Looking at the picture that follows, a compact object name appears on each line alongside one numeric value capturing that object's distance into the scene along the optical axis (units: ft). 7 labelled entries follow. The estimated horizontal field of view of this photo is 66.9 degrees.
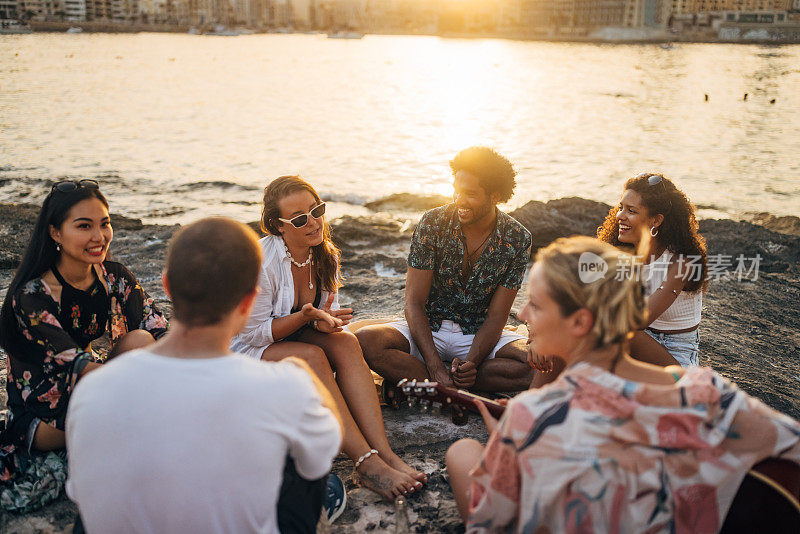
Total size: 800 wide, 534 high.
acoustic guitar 5.51
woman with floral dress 8.67
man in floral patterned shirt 11.78
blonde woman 5.19
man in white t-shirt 4.98
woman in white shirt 9.48
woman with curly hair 10.93
